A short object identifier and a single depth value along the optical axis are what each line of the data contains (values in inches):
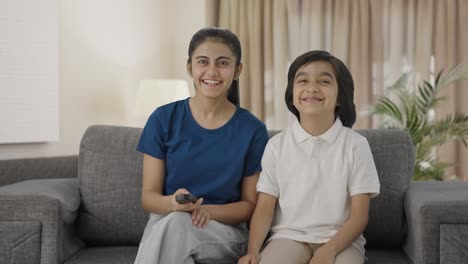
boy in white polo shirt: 89.8
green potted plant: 187.8
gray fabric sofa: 86.2
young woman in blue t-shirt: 95.1
